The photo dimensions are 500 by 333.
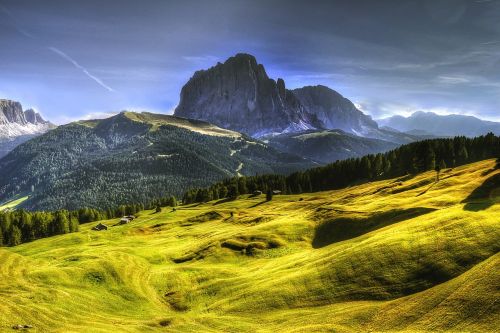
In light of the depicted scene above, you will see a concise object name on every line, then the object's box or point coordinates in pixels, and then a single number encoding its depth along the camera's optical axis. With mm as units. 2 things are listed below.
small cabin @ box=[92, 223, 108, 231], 180738
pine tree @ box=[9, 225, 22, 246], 171125
